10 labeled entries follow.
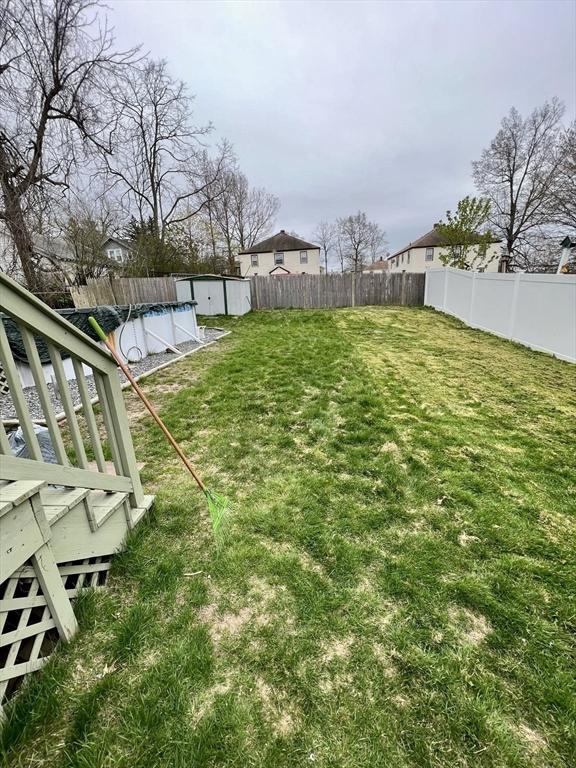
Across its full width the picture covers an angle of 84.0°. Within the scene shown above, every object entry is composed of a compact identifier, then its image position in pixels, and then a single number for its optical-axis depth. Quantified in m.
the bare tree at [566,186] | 16.30
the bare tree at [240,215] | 27.00
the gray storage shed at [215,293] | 13.01
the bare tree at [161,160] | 15.19
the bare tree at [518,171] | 19.19
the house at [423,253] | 33.69
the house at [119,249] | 18.00
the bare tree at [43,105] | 8.54
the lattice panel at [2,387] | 4.79
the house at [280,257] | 33.31
